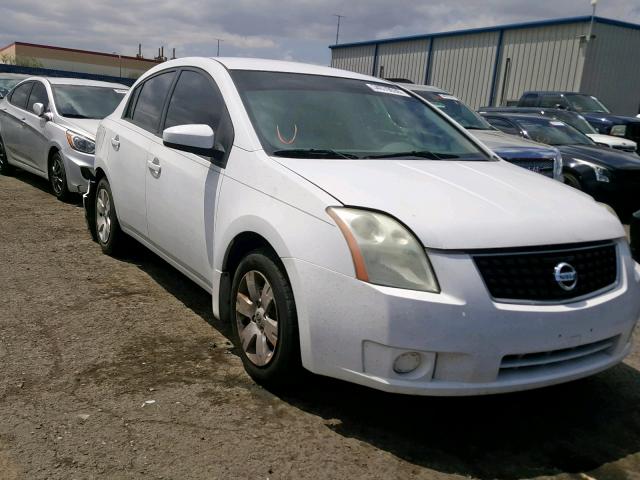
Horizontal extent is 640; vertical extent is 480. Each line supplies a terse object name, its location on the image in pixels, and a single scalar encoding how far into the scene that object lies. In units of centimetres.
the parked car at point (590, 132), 1242
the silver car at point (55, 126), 768
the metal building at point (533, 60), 2395
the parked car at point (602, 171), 855
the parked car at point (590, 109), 1351
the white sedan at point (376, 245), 265
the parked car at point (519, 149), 773
